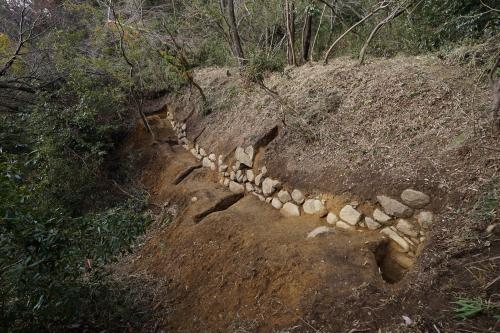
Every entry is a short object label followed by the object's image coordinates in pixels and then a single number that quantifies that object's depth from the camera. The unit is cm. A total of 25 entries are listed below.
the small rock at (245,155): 442
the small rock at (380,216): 294
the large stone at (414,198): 278
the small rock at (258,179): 418
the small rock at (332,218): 323
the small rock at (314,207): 337
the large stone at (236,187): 448
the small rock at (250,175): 433
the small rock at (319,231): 309
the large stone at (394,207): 283
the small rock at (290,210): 362
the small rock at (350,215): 307
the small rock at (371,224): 298
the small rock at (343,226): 308
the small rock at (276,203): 384
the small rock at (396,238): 275
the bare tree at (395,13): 453
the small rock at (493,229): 225
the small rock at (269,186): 393
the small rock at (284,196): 376
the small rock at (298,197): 361
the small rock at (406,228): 275
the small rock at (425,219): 268
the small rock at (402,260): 266
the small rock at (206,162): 528
